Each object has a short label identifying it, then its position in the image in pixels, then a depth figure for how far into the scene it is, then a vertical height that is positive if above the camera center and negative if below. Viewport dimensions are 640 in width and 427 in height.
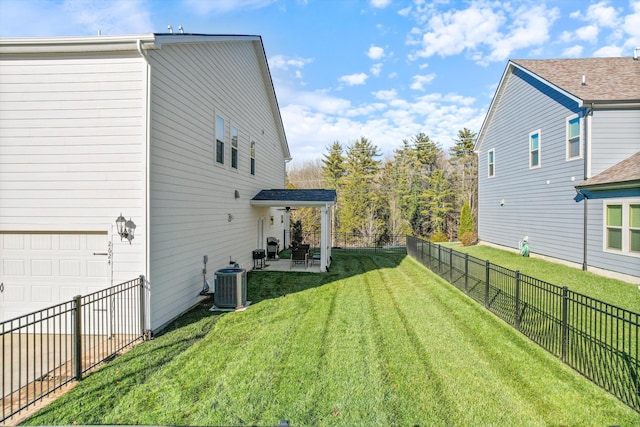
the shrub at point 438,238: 22.52 -1.90
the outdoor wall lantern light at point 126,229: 5.54 -0.34
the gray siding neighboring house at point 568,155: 8.98 +2.09
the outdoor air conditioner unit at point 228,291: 7.14 -1.86
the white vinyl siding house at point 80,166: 5.54 +0.80
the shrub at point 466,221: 20.41 -0.58
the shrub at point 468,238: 18.67 -1.60
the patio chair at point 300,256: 12.09 -1.75
